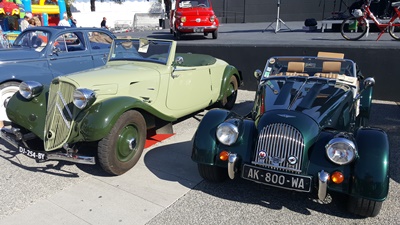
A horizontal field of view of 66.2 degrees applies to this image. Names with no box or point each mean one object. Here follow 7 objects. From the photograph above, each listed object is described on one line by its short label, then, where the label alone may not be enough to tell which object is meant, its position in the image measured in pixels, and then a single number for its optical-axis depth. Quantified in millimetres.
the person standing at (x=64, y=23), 11800
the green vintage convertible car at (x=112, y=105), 3463
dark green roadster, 2609
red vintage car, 12602
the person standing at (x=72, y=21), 15704
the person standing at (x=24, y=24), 10508
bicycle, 9094
